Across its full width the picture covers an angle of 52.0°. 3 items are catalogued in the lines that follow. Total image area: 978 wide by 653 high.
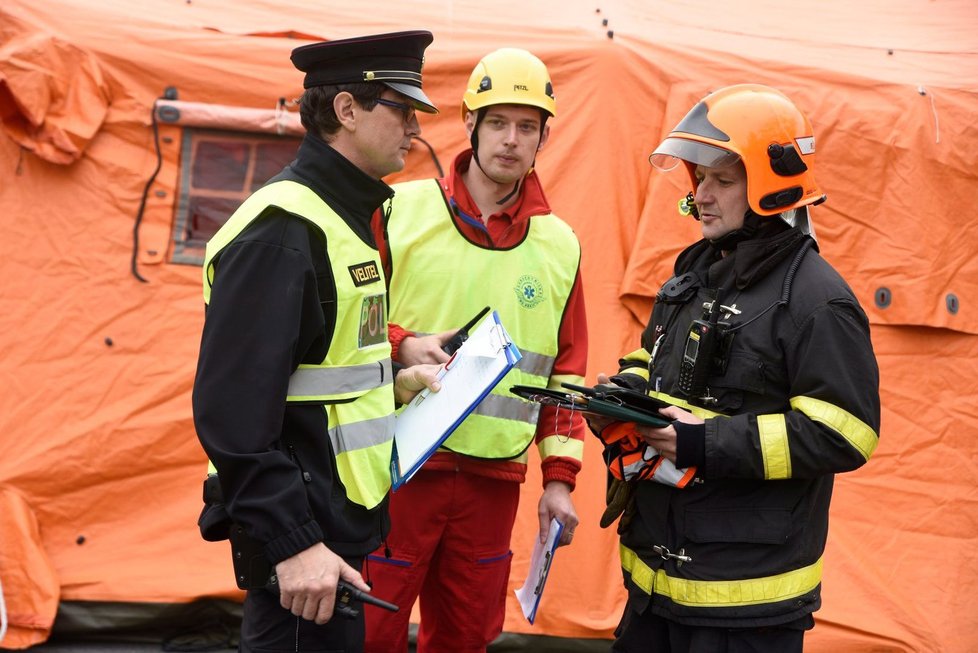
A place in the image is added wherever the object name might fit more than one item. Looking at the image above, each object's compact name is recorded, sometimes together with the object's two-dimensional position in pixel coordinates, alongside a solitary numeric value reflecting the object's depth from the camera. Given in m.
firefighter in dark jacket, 2.36
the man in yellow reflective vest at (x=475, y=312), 3.10
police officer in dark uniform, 1.96
